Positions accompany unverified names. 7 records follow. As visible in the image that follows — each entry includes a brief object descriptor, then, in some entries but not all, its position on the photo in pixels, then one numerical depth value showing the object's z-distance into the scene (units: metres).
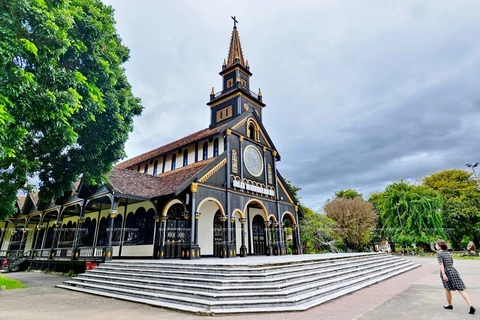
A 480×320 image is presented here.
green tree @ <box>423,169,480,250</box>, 33.41
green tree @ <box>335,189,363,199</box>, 49.06
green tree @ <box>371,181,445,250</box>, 29.28
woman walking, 6.29
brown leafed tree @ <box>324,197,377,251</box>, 30.36
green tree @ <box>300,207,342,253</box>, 27.31
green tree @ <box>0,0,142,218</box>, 5.68
